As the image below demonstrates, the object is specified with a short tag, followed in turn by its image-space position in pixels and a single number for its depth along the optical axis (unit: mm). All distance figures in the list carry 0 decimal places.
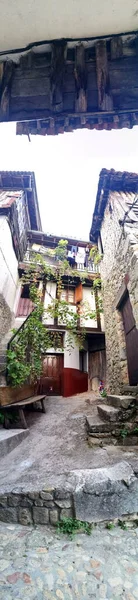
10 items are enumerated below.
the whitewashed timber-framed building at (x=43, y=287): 7352
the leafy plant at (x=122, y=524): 1832
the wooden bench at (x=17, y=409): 3644
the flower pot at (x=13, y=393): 3679
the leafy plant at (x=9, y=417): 3652
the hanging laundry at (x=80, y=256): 12559
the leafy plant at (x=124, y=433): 2926
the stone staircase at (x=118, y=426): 2945
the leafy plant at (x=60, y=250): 7695
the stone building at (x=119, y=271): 4254
